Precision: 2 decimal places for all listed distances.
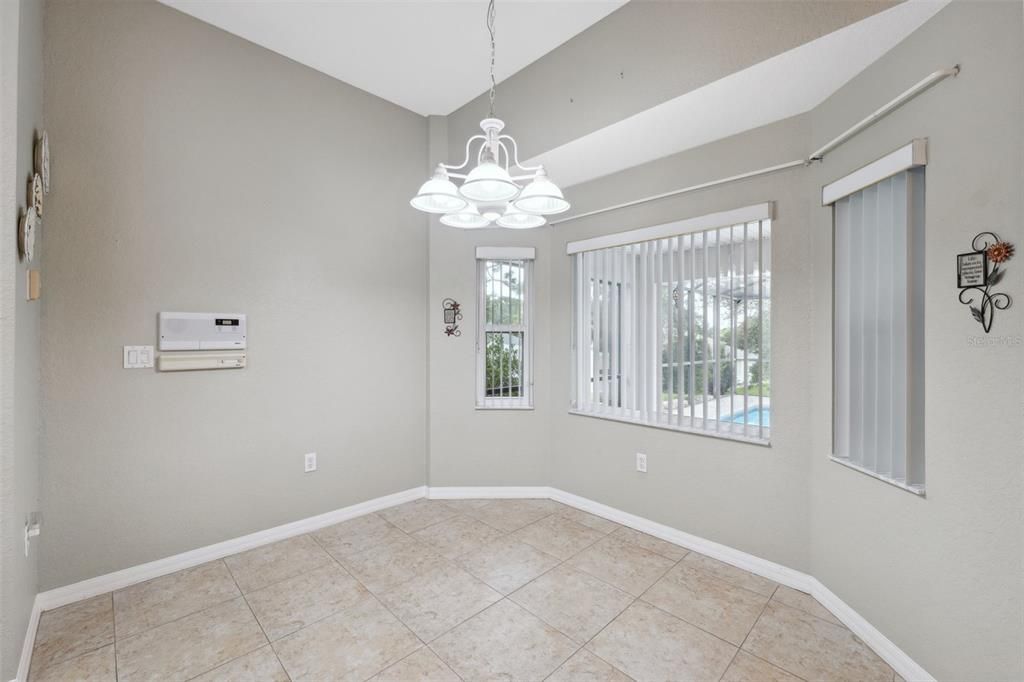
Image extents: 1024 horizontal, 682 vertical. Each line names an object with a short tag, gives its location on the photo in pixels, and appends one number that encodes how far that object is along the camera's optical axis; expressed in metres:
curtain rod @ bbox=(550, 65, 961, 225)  1.65
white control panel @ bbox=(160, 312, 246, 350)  2.49
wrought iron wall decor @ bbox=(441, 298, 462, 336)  3.64
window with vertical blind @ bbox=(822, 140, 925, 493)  1.82
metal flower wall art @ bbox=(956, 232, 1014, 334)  1.48
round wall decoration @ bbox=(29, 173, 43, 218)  1.86
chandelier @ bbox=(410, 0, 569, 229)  1.68
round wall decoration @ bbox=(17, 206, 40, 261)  1.69
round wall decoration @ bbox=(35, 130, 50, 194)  1.93
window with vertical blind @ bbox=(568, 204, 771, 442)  2.60
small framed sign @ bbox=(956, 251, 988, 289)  1.53
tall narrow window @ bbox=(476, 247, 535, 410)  3.71
